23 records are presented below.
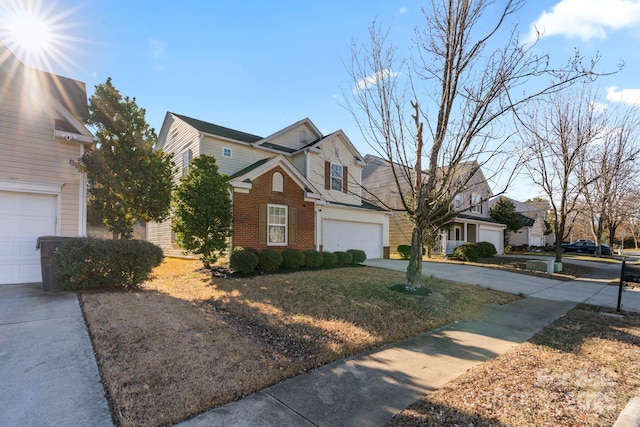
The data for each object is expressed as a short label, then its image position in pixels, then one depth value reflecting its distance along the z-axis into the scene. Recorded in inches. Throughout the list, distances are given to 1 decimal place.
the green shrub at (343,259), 535.8
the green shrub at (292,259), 460.4
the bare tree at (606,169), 614.5
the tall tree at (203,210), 407.8
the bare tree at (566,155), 585.9
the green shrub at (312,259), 483.5
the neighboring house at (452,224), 901.8
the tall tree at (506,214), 1194.6
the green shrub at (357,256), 571.9
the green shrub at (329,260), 504.7
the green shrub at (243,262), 402.0
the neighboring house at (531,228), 1512.1
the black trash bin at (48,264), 278.5
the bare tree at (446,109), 267.0
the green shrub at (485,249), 794.5
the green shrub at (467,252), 738.8
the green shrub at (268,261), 427.8
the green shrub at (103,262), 277.1
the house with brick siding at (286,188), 494.6
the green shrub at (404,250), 849.9
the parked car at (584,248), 1342.3
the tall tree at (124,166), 389.1
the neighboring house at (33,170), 311.9
